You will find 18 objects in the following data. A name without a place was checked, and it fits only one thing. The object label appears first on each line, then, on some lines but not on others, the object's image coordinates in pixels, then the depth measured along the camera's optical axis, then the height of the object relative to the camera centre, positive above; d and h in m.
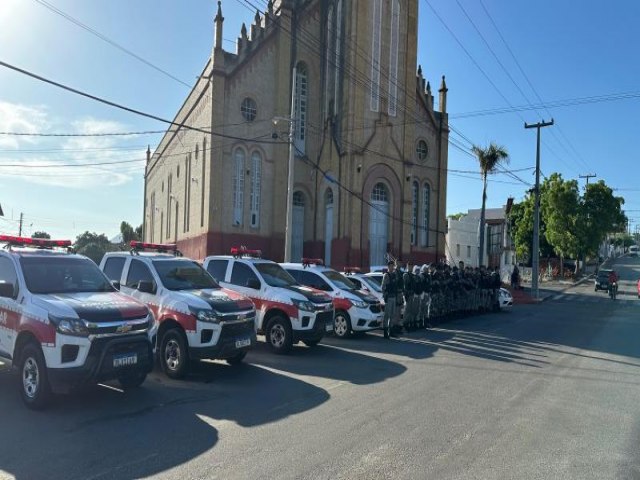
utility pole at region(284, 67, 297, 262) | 19.53 +1.85
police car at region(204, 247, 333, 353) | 10.91 -1.09
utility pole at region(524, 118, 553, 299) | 32.41 +1.55
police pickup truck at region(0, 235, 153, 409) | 6.46 -1.08
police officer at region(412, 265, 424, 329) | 15.60 -1.35
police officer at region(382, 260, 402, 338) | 13.73 -1.27
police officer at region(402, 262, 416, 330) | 15.13 -1.38
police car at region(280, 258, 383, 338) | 13.36 -1.26
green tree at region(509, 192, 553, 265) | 55.22 +2.60
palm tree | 32.31 +5.65
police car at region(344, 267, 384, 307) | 15.74 -1.00
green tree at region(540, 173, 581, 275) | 49.31 +3.71
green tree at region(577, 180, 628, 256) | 49.84 +3.96
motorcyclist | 33.34 -1.41
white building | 49.94 +1.10
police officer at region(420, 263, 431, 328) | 16.02 -1.38
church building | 29.09 +6.21
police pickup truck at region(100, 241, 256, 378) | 8.44 -1.02
